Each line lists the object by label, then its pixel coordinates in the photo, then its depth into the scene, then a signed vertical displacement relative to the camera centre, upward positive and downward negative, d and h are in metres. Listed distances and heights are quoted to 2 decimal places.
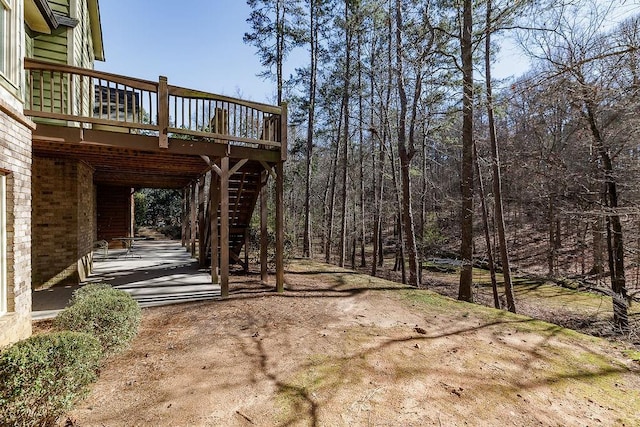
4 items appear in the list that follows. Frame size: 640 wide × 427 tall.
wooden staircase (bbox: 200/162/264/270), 7.67 +0.40
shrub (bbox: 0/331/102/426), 2.03 -1.04
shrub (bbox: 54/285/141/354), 3.38 -1.03
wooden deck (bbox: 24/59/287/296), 4.59 +1.39
